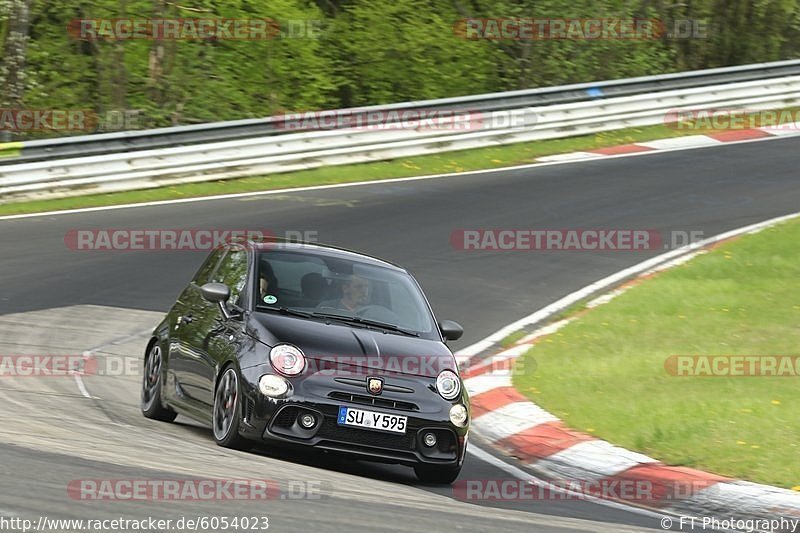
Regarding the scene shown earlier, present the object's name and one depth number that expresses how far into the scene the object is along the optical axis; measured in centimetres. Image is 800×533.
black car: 1639
